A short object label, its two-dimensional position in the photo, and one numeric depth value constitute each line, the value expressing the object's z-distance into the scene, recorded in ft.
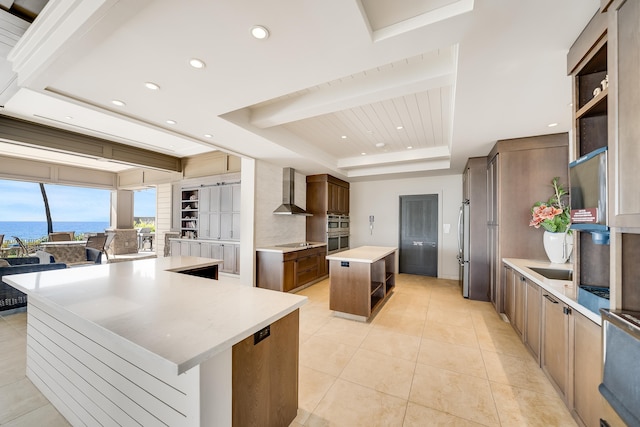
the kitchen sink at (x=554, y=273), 8.23
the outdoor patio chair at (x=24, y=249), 19.03
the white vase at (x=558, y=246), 8.85
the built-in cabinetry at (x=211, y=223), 17.97
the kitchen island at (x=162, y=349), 3.32
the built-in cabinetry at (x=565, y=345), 4.67
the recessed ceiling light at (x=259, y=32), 4.98
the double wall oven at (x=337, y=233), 19.85
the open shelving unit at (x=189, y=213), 21.06
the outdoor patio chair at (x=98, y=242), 18.15
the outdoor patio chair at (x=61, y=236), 20.81
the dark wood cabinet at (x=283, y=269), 14.55
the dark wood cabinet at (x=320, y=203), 19.28
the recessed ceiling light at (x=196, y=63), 6.00
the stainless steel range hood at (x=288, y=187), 17.57
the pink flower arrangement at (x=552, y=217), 8.61
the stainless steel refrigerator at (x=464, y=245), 14.43
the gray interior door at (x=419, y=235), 20.02
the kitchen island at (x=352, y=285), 10.82
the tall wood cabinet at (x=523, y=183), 10.31
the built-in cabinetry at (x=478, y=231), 13.50
